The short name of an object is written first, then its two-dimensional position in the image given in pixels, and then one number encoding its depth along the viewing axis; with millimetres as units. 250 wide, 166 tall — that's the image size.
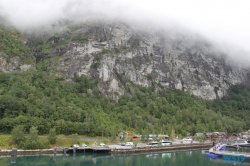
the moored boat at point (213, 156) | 83788
